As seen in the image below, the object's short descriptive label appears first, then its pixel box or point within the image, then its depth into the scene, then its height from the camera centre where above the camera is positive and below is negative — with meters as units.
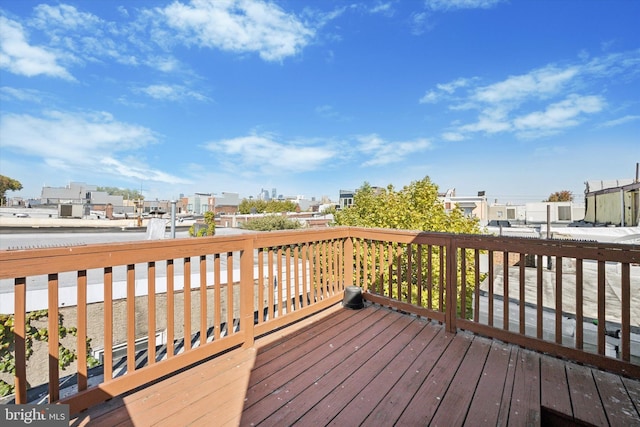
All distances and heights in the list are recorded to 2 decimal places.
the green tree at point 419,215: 6.69 -0.09
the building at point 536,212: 24.78 -0.04
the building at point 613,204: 13.10 +0.44
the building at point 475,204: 24.88 +0.75
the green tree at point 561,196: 40.79 +2.39
